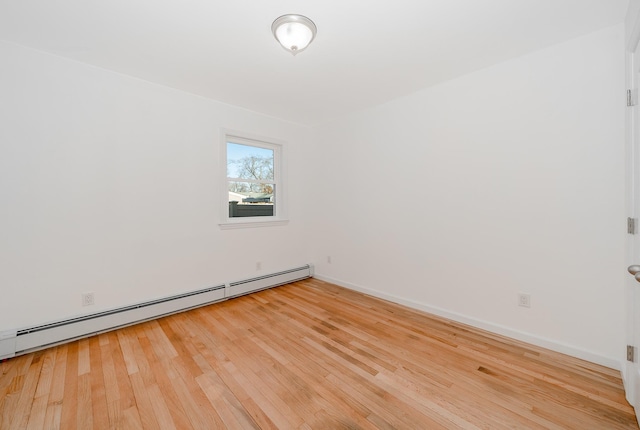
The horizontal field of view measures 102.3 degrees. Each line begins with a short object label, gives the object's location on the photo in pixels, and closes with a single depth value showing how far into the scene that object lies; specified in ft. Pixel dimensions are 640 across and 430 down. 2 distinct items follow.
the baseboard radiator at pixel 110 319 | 6.98
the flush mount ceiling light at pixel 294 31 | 6.02
